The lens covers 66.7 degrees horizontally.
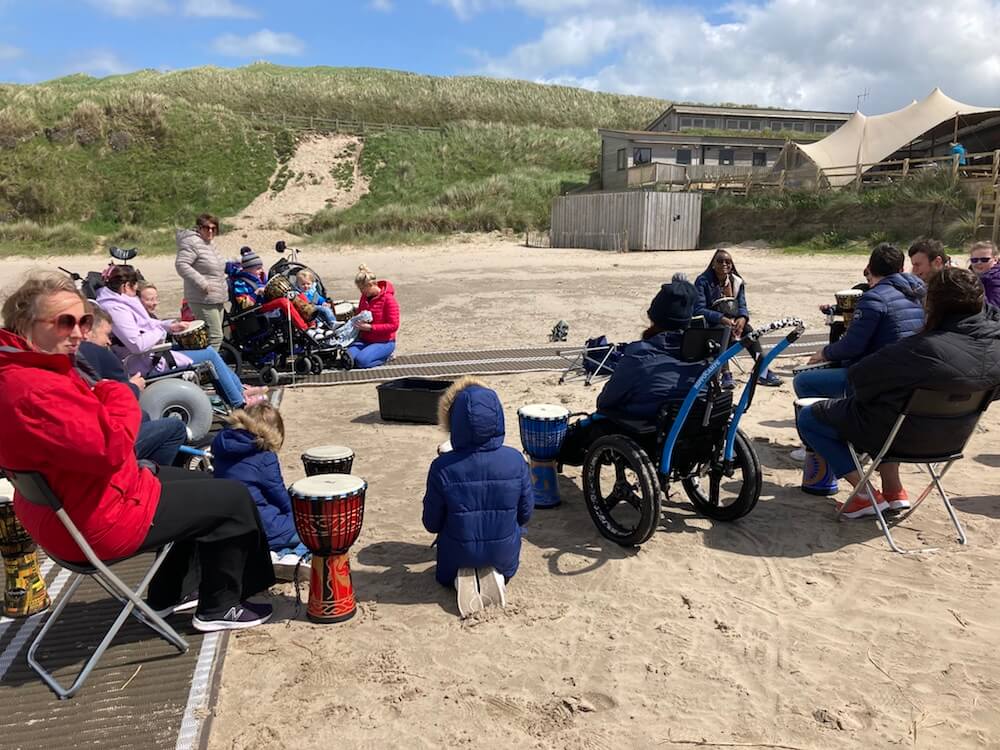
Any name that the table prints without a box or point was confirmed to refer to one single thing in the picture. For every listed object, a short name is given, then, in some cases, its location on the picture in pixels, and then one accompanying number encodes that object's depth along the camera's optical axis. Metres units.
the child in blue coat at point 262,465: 3.67
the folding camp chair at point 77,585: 2.53
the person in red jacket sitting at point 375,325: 8.73
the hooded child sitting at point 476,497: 3.46
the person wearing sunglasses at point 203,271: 7.73
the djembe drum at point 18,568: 3.32
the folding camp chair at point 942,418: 3.69
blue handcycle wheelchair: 3.75
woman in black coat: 3.62
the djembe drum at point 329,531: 3.21
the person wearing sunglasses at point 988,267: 5.73
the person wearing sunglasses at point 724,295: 7.29
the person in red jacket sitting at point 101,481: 2.46
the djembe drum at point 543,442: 4.47
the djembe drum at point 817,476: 4.75
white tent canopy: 29.00
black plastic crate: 6.41
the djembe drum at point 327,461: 3.97
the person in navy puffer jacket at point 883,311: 4.56
